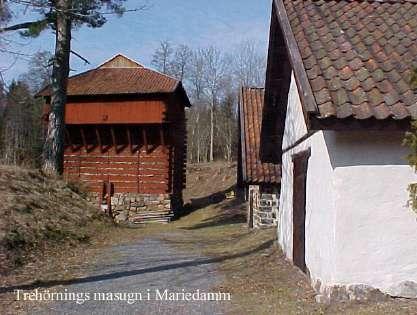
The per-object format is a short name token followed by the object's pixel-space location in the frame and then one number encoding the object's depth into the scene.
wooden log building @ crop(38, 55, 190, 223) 29.02
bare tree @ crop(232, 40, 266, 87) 55.31
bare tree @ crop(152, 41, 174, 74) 60.25
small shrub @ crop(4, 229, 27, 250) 11.21
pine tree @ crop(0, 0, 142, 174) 20.20
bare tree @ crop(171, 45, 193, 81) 60.12
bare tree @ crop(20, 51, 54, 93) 52.93
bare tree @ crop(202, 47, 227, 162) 58.12
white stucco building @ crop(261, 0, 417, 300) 7.21
